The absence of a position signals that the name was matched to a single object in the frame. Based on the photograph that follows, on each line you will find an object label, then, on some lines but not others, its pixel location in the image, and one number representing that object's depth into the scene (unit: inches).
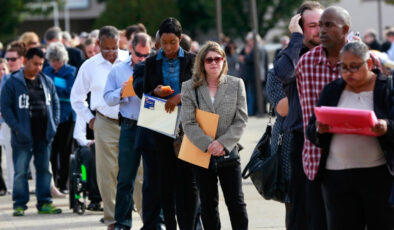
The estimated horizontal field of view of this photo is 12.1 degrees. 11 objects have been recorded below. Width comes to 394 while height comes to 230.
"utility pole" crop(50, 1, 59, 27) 5437.1
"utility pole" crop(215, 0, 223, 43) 2113.7
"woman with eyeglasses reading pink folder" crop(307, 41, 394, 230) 441.1
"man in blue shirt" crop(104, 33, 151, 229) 690.8
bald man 469.1
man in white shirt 729.5
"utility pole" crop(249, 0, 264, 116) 1825.1
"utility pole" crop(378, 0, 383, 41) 3823.9
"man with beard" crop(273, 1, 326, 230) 507.1
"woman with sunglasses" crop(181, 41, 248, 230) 590.6
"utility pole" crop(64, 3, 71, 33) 5452.4
